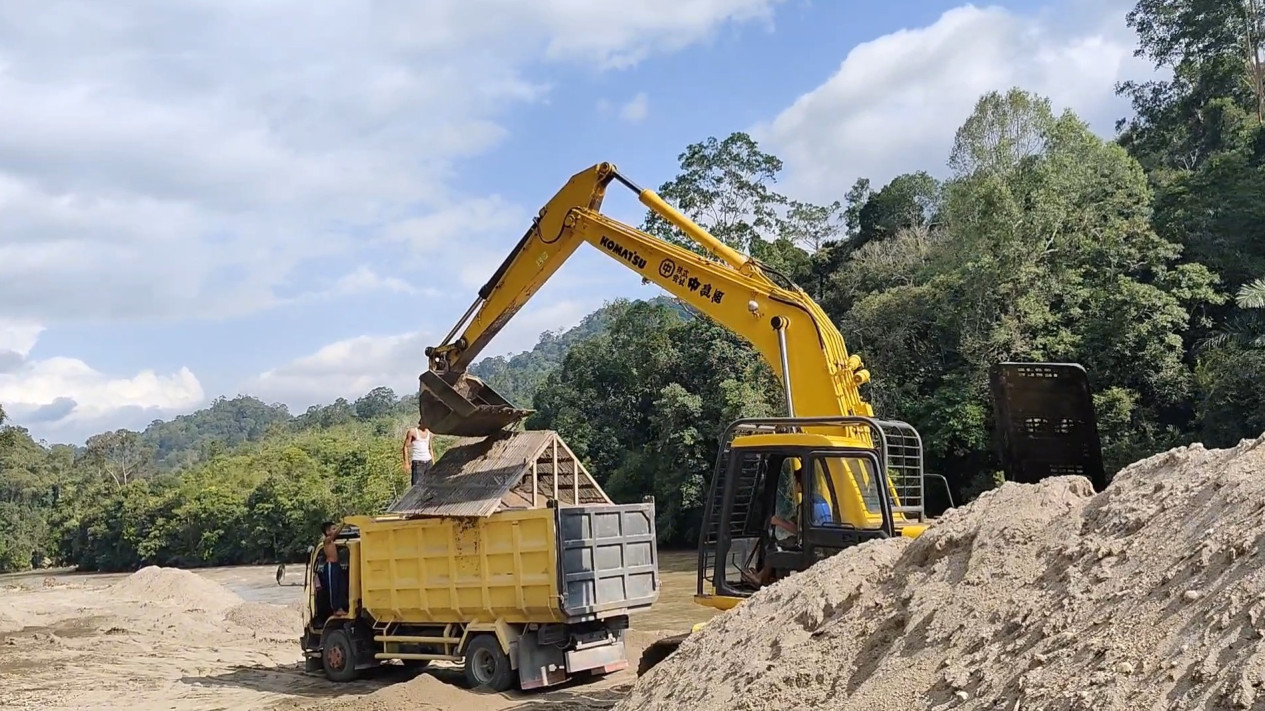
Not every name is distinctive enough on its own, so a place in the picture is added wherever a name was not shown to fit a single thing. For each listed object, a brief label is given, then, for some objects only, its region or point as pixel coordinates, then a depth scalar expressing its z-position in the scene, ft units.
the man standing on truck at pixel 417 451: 37.40
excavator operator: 23.35
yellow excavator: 23.24
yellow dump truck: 31.17
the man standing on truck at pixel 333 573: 36.94
